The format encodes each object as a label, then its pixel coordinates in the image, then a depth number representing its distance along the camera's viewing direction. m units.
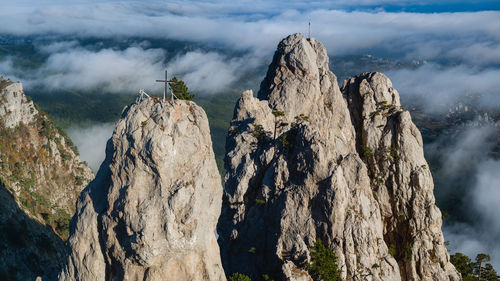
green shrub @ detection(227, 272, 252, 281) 70.50
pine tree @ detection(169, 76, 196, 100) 69.50
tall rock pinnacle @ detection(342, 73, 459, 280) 87.00
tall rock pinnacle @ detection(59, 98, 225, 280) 55.75
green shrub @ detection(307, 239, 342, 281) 72.06
